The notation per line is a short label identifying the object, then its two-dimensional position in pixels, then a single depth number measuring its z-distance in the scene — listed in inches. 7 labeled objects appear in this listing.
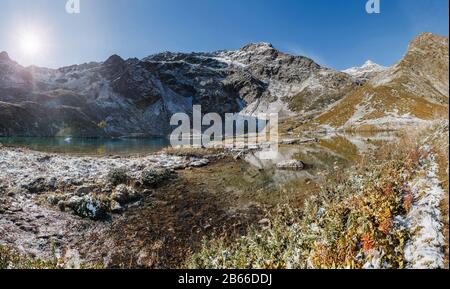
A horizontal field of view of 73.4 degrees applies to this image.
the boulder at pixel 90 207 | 749.9
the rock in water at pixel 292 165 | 1422.5
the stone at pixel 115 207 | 794.2
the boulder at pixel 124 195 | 862.1
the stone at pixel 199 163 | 1572.7
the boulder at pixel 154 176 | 1084.5
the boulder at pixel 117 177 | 1040.8
